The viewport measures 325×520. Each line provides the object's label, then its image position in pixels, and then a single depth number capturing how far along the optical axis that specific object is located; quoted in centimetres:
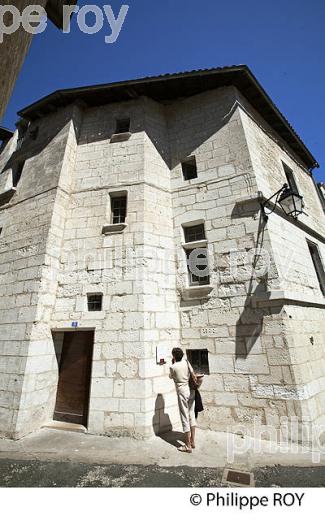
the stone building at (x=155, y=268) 462
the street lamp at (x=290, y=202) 498
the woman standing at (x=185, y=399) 390
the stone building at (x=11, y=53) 249
